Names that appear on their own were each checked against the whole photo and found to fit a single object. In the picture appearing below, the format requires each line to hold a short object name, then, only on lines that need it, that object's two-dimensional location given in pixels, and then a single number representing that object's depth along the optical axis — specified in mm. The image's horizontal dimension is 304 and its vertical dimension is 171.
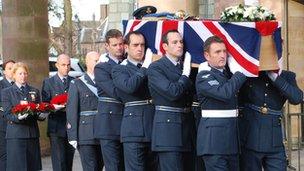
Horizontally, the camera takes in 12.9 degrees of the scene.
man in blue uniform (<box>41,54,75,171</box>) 17556
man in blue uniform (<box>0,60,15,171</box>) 18465
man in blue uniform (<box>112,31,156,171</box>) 13415
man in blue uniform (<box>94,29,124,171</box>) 14262
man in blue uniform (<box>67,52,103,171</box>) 15613
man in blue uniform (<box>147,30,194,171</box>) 12664
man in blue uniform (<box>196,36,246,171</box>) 12037
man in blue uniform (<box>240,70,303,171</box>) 12547
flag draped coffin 12436
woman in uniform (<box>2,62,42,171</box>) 17239
